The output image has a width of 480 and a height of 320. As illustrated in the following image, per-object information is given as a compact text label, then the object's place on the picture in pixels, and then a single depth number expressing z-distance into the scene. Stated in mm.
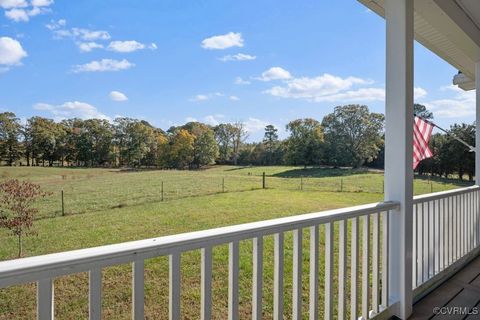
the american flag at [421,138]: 2686
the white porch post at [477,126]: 3264
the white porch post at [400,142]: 1850
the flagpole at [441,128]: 3074
